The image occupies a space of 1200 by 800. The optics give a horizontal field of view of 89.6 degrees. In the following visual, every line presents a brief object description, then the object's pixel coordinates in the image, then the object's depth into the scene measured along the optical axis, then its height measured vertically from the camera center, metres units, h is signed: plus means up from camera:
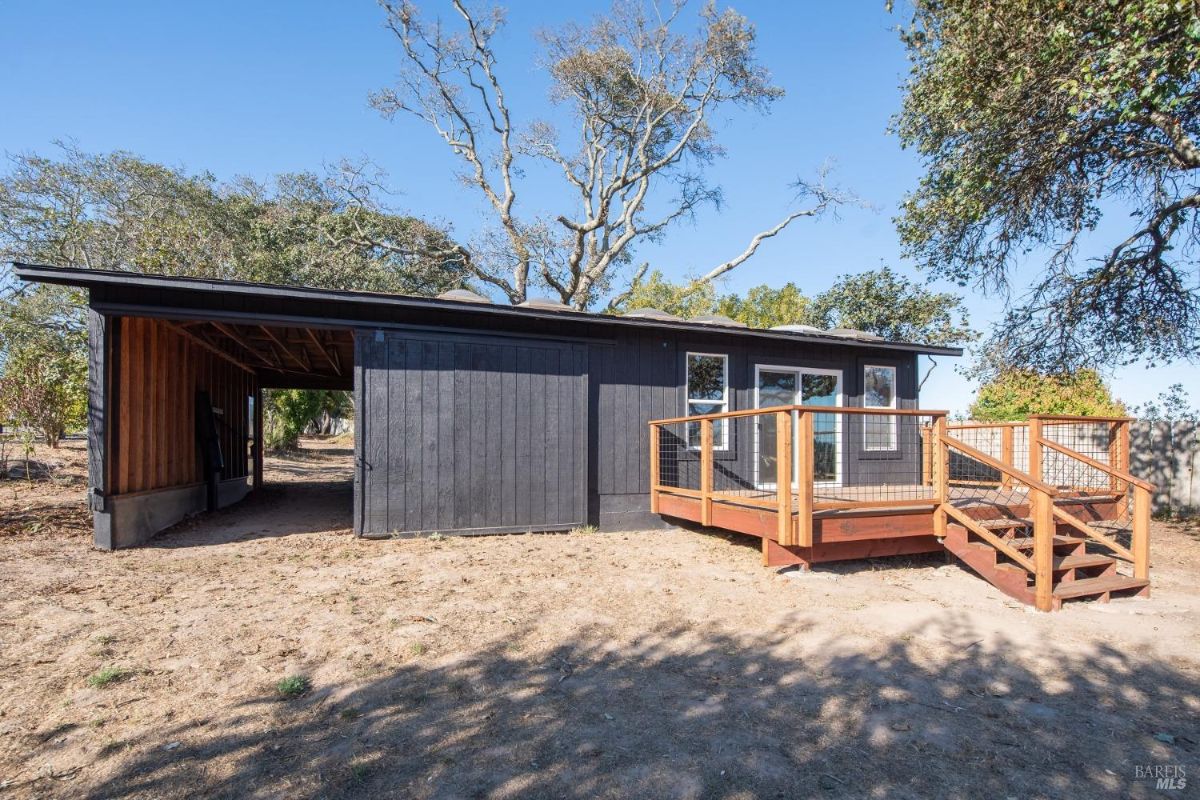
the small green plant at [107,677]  2.96 -1.38
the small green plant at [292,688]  2.91 -1.40
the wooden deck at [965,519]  4.90 -1.10
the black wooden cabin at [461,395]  6.10 +0.08
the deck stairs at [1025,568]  4.86 -1.40
